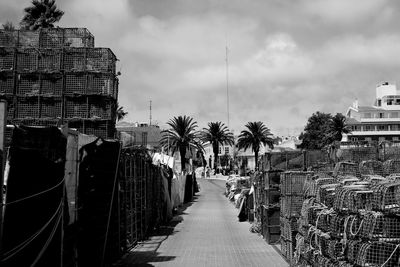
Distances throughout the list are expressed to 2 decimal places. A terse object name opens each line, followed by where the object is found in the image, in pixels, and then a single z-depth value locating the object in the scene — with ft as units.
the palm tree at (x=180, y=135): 239.44
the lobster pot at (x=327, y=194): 25.79
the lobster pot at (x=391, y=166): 32.91
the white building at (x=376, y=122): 382.22
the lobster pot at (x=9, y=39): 45.16
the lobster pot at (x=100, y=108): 43.11
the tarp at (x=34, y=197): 17.02
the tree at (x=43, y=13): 125.08
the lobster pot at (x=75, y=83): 43.04
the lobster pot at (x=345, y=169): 33.30
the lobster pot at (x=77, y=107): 42.91
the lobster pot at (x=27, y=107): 42.29
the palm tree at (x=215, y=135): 294.48
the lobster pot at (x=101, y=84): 43.47
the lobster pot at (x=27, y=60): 43.27
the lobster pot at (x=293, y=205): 36.09
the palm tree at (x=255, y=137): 287.48
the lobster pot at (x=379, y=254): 19.01
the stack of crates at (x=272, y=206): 46.42
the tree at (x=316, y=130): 317.22
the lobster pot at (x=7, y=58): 42.83
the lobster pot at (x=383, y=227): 19.25
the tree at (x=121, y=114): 249.75
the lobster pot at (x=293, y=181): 36.86
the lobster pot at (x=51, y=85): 42.68
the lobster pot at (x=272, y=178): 46.88
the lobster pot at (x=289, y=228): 34.78
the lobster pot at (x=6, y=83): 42.14
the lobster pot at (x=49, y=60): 43.39
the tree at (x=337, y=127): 306.96
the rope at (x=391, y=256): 18.69
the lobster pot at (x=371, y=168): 33.06
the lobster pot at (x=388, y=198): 19.12
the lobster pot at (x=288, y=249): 34.68
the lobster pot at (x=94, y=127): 42.78
